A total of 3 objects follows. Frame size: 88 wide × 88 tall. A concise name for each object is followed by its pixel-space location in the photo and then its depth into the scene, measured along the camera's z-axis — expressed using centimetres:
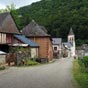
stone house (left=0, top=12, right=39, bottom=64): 2537
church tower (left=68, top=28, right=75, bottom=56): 7661
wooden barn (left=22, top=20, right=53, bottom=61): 3176
